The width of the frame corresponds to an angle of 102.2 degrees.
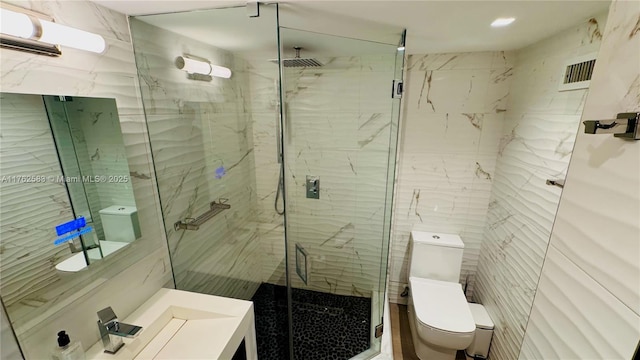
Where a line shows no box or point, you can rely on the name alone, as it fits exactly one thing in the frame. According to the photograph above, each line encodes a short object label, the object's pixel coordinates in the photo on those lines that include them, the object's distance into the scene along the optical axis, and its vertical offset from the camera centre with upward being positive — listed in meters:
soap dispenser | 0.96 -0.84
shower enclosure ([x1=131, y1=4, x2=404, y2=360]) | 1.50 -0.34
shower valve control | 2.23 -0.54
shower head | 1.65 +0.43
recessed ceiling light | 1.26 +0.51
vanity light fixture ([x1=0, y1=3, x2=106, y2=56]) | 0.79 +0.29
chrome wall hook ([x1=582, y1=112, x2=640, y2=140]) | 0.49 +0.00
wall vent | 1.20 +0.25
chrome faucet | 1.05 -0.83
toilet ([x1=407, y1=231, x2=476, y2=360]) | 1.77 -1.32
